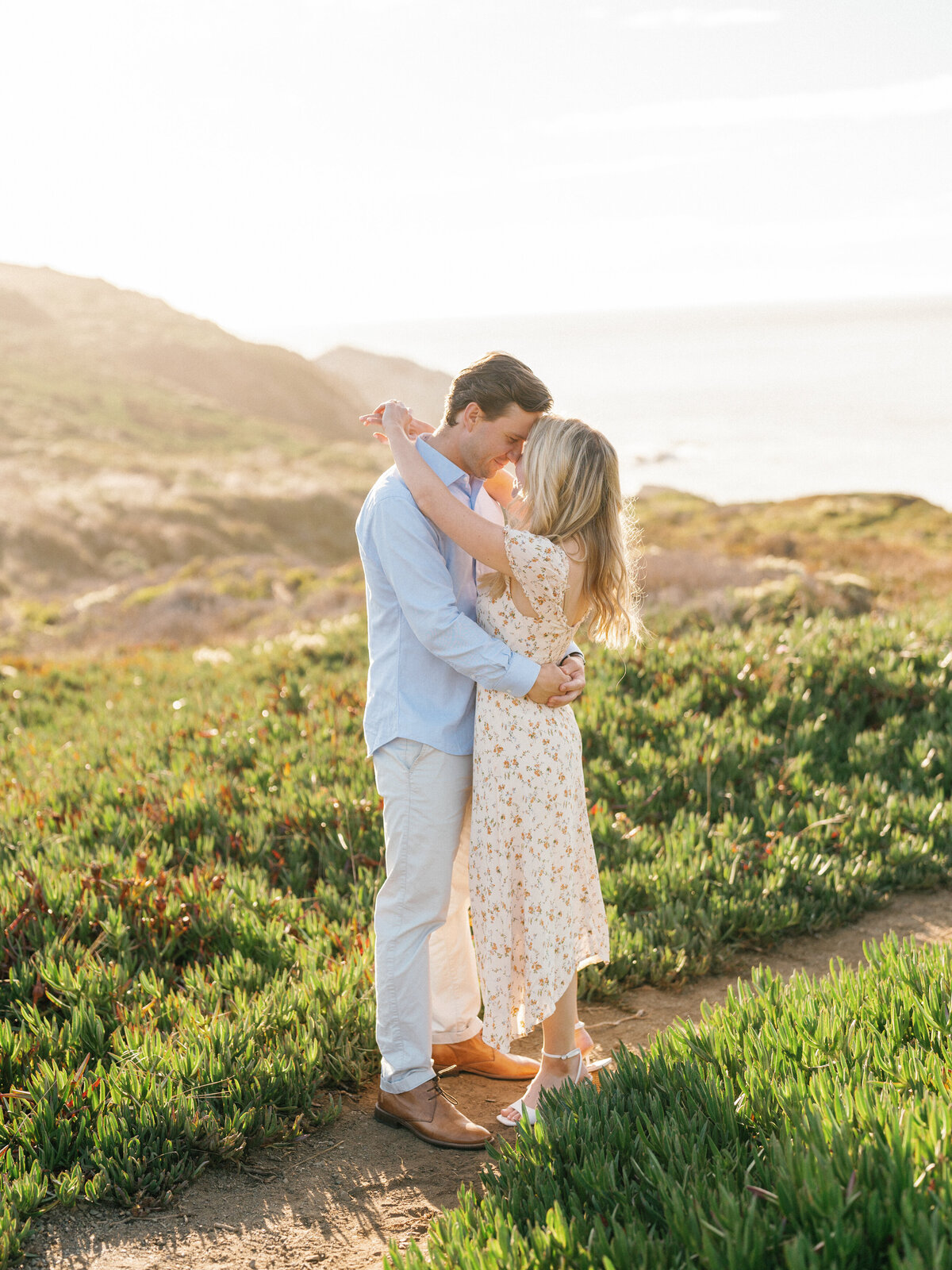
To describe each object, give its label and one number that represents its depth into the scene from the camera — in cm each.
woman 322
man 322
